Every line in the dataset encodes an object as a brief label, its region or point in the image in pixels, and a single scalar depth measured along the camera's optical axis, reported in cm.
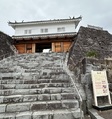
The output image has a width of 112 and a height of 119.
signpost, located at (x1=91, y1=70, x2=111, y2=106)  329
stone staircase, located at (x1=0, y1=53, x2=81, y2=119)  246
